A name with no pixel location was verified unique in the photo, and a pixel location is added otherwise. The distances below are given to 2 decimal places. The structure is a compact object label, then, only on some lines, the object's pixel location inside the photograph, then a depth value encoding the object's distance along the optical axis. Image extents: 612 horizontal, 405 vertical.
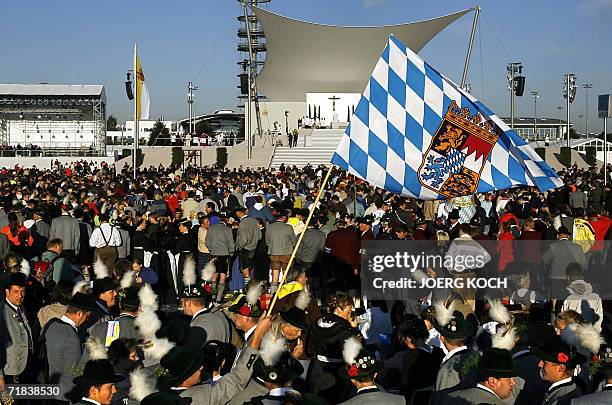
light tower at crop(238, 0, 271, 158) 66.88
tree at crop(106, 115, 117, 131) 103.18
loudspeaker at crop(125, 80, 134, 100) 26.16
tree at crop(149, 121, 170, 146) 57.89
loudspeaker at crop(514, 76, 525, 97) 32.09
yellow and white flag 19.55
